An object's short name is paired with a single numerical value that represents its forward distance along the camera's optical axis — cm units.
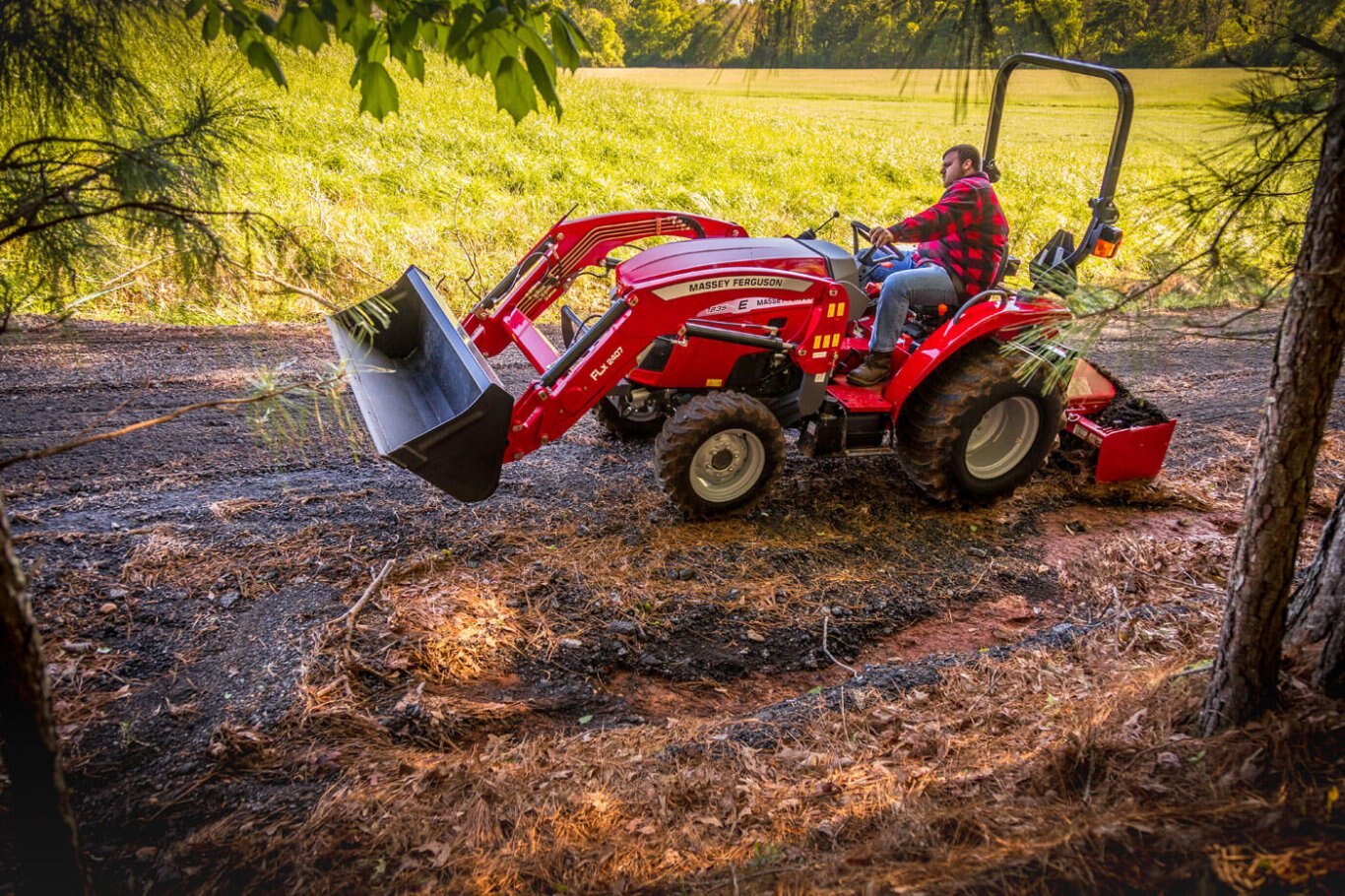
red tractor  416
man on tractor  478
